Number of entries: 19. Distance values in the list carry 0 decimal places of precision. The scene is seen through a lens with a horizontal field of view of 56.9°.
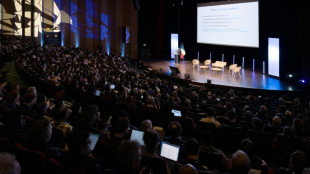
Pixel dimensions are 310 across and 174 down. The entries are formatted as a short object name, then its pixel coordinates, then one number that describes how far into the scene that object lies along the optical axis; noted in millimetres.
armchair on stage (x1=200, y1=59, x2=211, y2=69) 16253
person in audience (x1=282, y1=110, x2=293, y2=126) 5580
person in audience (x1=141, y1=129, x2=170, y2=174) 2979
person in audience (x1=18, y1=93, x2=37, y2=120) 4270
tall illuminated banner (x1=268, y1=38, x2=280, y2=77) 13078
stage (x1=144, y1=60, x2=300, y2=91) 11427
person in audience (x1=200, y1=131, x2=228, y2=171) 3537
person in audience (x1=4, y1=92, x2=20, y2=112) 4520
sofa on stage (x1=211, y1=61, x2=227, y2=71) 15281
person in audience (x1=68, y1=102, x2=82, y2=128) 4312
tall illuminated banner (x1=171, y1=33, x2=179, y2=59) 21859
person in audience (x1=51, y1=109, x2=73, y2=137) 3917
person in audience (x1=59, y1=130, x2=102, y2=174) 2385
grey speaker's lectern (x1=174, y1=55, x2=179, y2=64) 18873
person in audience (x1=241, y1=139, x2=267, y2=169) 3288
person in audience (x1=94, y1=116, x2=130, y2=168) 3207
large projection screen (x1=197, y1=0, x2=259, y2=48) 15047
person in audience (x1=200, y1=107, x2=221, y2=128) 5305
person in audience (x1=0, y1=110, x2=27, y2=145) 3068
